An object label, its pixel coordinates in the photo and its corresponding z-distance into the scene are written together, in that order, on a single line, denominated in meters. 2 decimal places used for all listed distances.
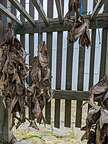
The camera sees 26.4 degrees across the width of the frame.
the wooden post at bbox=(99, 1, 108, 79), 2.70
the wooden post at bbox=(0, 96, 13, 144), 2.44
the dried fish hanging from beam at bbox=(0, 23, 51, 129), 1.91
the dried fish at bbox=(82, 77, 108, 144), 1.25
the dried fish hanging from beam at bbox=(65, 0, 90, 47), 1.66
